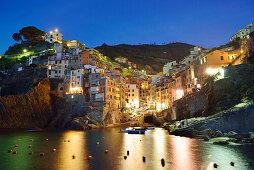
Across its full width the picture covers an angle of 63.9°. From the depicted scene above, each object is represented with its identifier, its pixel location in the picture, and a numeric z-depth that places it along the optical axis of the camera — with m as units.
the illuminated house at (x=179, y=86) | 71.71
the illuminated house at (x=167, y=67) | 106.11
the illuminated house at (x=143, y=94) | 104.00
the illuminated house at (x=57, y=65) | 85.88
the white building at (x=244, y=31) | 81.46
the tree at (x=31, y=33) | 122.38
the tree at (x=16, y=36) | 125.94
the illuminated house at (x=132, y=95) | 97.31
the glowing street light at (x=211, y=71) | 57.08
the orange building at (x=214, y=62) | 57.62
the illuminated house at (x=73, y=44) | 111.28
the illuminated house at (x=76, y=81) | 78.31
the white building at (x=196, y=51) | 87.49
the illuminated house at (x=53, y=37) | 117.11
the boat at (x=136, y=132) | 51.81
